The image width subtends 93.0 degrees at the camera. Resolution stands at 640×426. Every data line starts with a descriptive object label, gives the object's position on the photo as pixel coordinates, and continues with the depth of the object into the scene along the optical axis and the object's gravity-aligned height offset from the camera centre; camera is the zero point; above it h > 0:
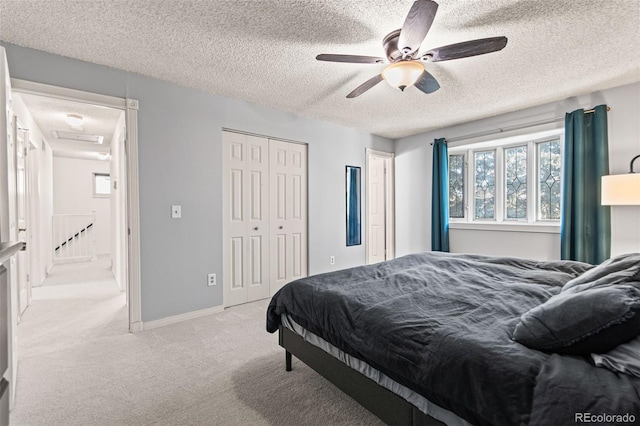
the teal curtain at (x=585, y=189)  3.17 +0.21
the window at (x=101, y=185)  7.47 +0.67
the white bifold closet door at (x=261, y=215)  3.54 -0.06
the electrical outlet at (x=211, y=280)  3.30 -0.75
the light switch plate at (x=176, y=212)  3.06 -0.01
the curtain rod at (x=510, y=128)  3.54 +1.04
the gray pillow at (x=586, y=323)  1.01 -0.40
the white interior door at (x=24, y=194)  3.07 +0.23
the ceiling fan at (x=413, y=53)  1.69 +1.01
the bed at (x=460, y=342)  0.92 -0.52
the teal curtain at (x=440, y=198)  4.53 +0.17
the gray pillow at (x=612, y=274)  1.24 -0.29
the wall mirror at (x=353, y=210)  4.74 +0.00
